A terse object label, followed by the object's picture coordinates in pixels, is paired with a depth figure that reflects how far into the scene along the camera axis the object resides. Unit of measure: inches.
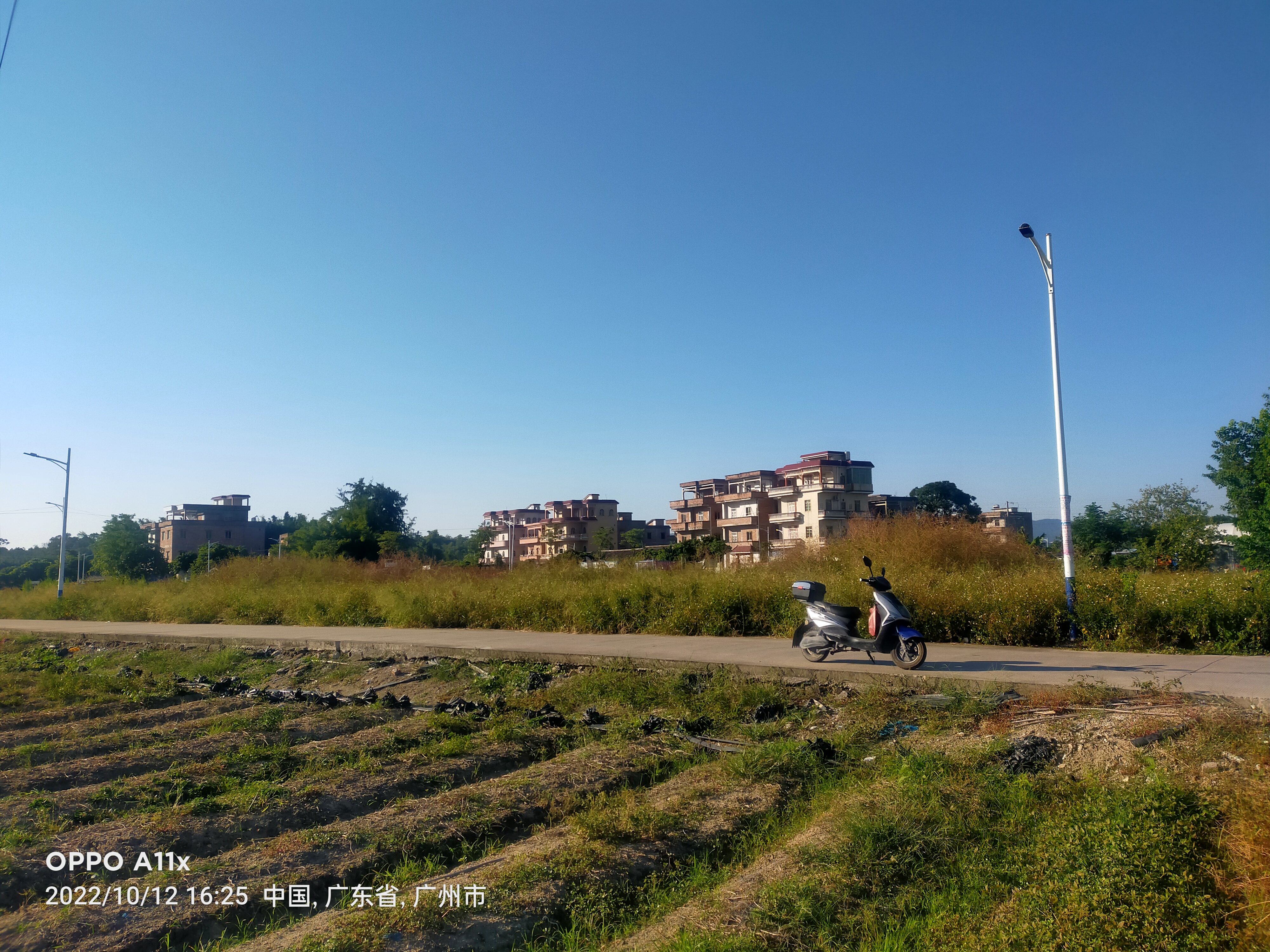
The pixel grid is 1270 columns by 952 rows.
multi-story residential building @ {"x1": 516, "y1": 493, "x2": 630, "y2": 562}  3567.9
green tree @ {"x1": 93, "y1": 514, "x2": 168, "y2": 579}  2230.6
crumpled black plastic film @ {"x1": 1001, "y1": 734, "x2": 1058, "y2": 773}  229.1
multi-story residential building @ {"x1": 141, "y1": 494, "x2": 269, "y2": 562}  3708.2
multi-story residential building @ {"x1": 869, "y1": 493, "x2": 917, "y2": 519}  2298.0
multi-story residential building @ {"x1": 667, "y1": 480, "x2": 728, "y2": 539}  3238.2
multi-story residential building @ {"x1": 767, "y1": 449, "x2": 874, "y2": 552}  2423.7
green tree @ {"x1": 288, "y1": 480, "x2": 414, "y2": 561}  1812.3
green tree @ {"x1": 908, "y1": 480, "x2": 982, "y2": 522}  3026.6
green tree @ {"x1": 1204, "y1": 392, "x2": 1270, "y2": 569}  572.1
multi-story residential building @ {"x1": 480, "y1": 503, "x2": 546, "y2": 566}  3944.4
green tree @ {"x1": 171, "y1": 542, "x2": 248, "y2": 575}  2317.1
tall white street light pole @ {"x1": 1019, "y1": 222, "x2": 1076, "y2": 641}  474.6
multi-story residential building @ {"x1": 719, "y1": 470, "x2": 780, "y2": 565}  2812.5
